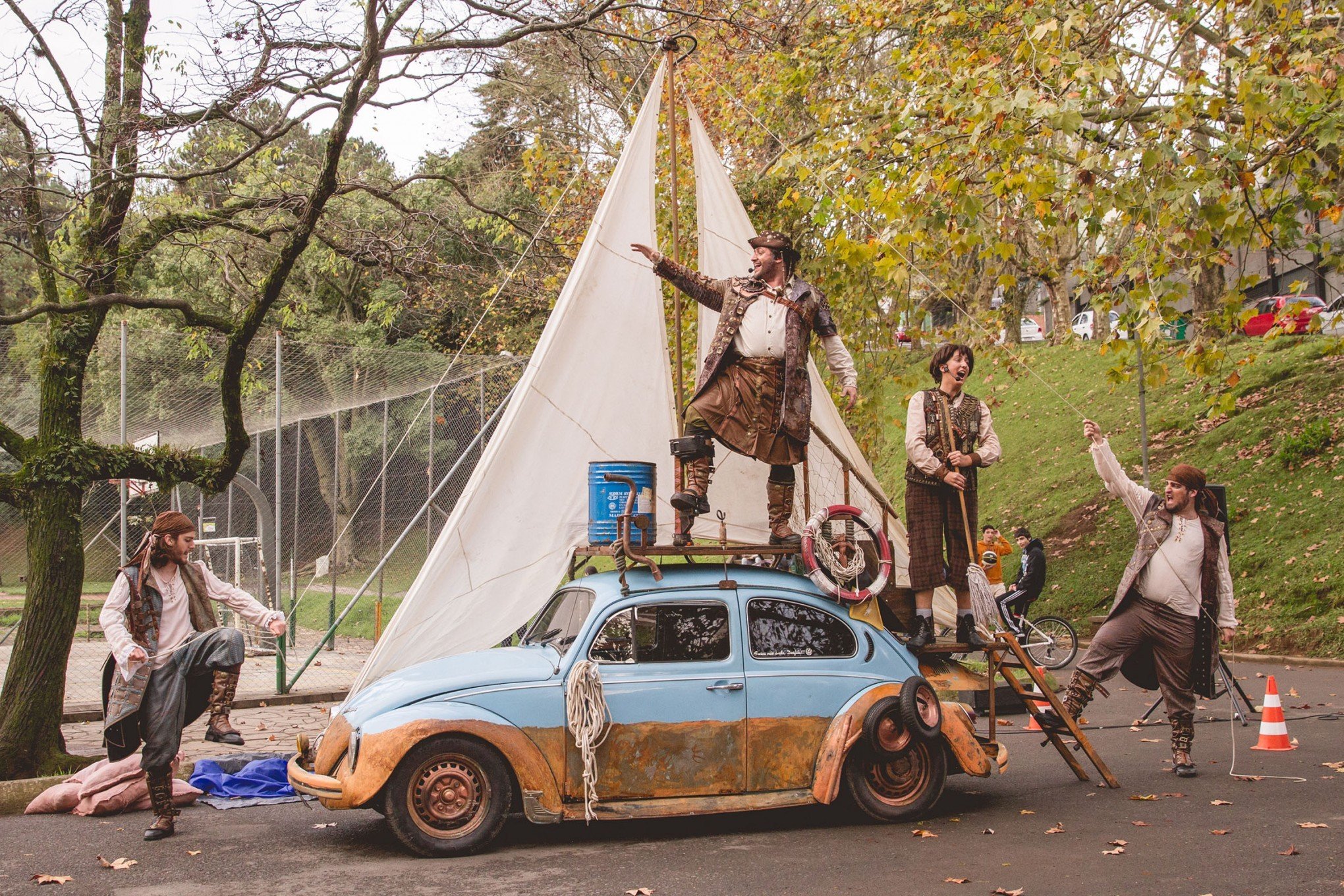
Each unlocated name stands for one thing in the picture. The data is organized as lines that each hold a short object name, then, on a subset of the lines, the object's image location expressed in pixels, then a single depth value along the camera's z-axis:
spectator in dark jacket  14.86
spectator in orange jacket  14.97
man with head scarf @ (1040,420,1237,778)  8.12
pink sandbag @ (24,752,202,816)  7.46
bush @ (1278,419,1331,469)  18.20
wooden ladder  7.20
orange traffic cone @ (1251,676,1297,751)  8.82
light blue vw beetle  6.22
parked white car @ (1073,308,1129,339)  42.91
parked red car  28.84
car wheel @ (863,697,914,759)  6.73
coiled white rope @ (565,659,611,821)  6.34
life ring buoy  7.14
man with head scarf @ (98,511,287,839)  6.78
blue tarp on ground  7.98
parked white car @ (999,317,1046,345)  51.33
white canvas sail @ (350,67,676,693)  7.52
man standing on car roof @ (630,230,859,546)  7.79
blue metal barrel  7.37
